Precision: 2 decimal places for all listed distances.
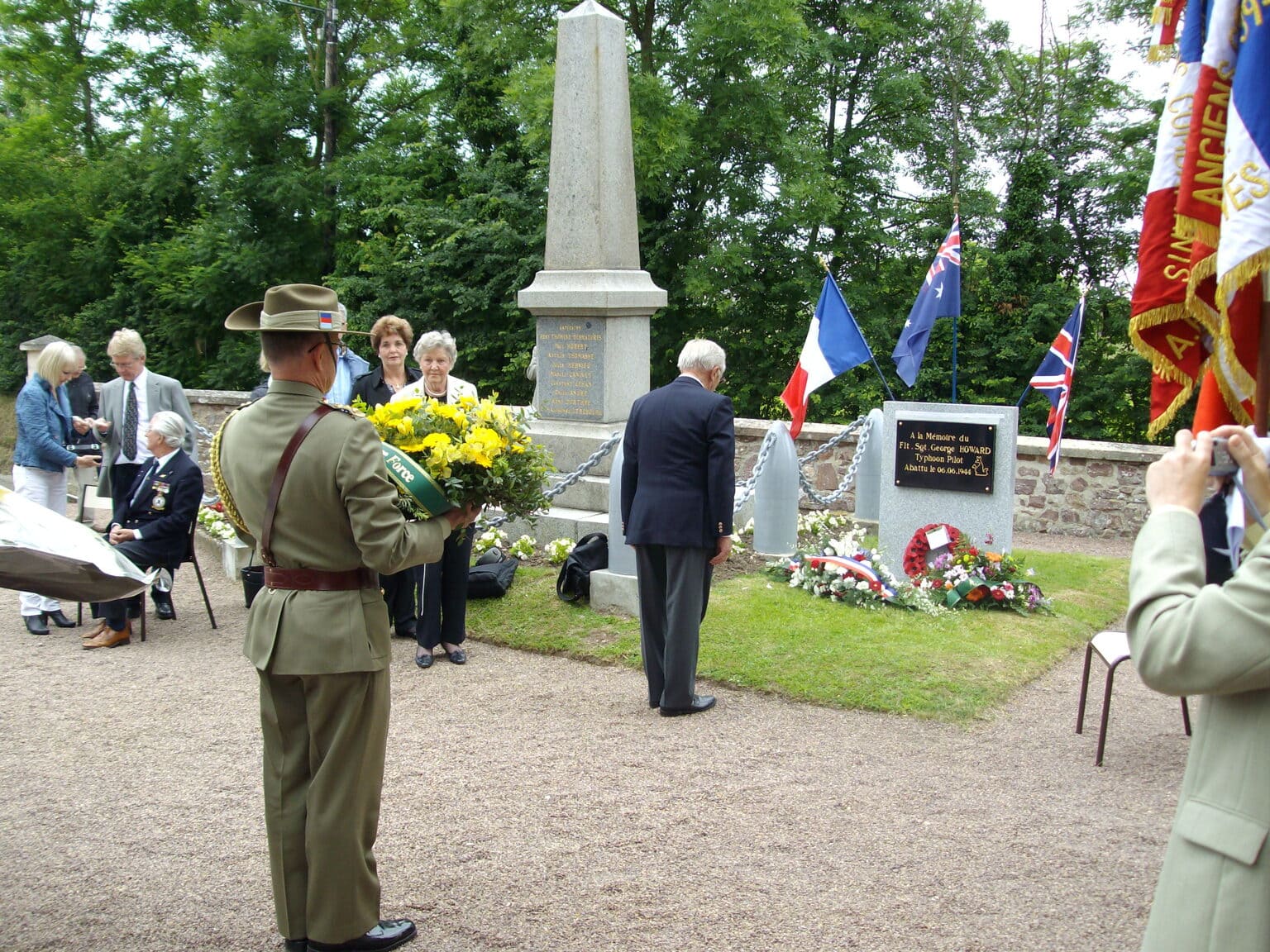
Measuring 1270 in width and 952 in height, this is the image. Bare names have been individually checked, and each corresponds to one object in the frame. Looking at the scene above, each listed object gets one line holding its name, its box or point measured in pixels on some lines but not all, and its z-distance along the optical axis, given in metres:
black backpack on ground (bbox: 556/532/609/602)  8.12
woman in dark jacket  7.72
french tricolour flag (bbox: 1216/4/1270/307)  2.92
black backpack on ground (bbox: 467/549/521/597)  8.30
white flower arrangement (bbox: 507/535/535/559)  9.28
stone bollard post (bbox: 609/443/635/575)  7.71
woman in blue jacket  8.27
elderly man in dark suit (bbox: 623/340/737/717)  5.98
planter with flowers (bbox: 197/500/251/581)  9.74
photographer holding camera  1.89
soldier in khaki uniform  3.47
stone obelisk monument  9.81
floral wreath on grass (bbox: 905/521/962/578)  8.62
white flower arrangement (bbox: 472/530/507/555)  8.70
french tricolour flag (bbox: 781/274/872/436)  9.60
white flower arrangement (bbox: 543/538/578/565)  9.03
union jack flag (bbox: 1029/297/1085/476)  9.82
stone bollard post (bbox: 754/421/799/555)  9.20
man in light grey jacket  8.55
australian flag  9.76
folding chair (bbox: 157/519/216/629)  8.06
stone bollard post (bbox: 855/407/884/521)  10.79
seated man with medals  7.86
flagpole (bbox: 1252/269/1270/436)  2.86
